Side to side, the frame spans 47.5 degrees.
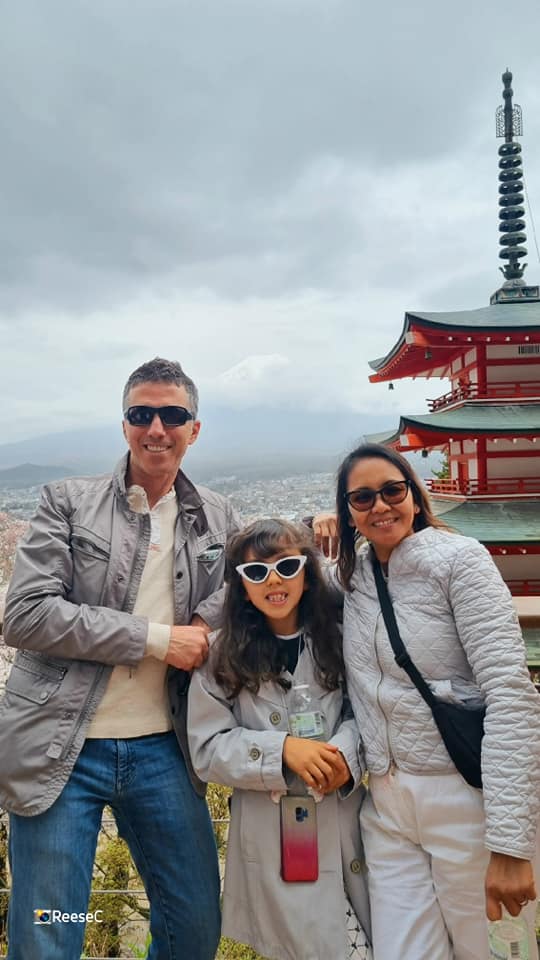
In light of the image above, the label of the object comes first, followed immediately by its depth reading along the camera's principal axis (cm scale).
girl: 154
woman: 137
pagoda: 814
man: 165
